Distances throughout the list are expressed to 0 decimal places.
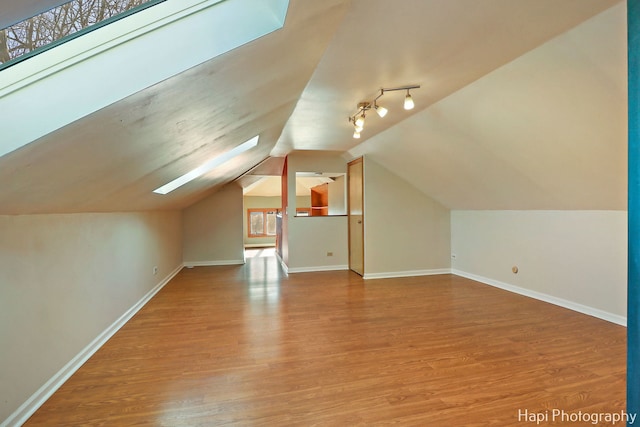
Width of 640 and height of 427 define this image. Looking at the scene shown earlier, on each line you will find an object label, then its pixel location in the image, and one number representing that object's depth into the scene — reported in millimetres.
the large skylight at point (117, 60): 979
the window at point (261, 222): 9711
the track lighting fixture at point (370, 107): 2354
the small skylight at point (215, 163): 3660
